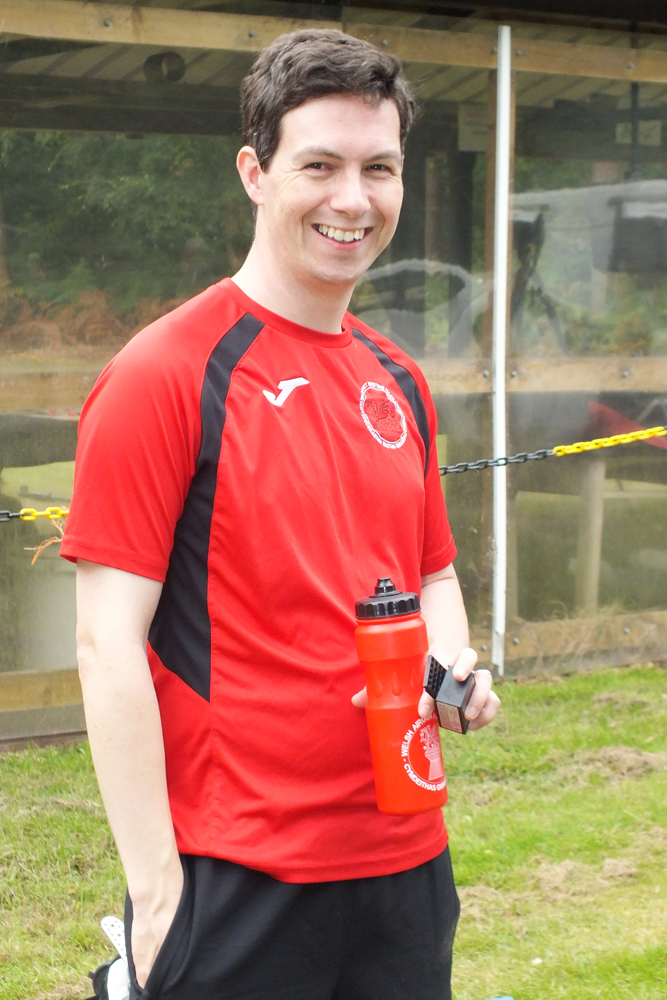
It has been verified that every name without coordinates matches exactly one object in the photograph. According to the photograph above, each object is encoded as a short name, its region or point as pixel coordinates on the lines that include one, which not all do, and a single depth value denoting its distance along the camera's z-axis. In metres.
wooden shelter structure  10.04
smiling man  3.02
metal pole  11.31
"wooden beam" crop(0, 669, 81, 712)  10.41
